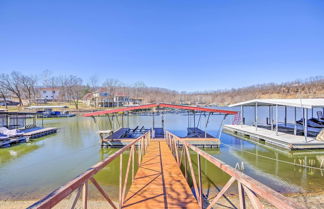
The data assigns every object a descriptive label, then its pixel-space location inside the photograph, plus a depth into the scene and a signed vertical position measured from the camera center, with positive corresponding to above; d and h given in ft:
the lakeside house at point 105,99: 183.79 +3.38
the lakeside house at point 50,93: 221.05 +11.54
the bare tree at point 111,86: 215.84 +19.53
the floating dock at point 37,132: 49.72 -8.82
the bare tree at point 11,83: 171.54 +19.58
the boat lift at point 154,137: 37.40 -7.83
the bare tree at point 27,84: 186.39 +20.22
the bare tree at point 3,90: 159.28 +11.40
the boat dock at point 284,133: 34.94 -8.13
